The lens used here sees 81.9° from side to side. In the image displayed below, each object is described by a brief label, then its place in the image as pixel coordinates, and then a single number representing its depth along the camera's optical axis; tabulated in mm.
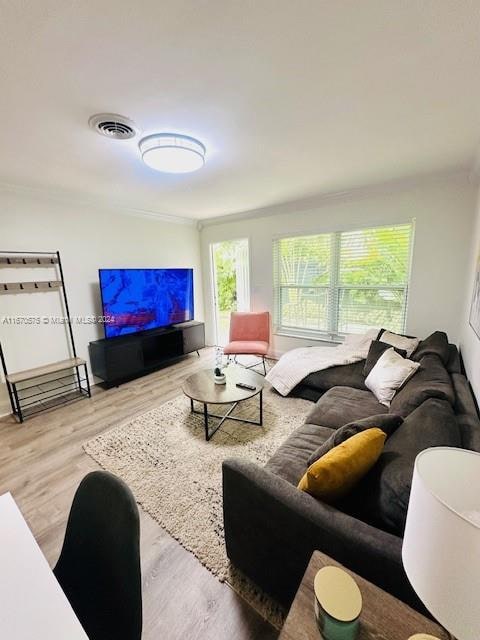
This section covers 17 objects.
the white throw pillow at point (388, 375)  2277
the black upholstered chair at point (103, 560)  744
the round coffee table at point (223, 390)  2484
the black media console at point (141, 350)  3562
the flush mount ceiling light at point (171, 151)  1894
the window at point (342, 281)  3418
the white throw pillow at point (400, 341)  2916
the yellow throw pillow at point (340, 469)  1091
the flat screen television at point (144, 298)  3703
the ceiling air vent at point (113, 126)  1653
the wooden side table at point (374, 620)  698
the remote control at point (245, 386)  2646
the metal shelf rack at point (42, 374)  2959
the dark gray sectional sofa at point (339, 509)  938
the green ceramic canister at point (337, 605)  663
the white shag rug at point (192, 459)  1542
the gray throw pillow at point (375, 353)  2725
